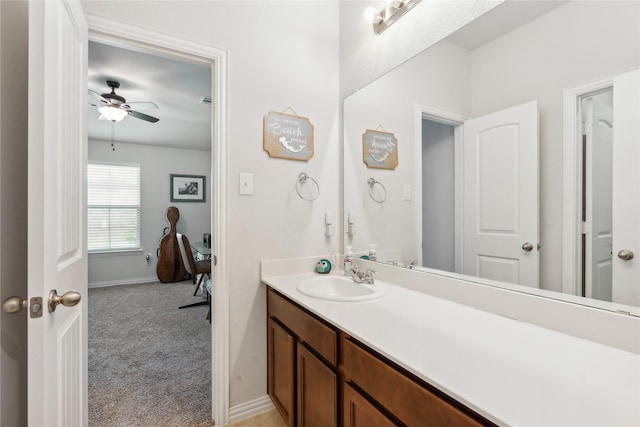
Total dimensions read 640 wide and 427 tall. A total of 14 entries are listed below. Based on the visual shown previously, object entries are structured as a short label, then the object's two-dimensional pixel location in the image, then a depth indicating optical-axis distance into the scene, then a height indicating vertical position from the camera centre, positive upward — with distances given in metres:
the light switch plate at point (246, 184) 1.66 +0.17
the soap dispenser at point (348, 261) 1.77 -0.29
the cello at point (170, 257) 4.92 -0.74
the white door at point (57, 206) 0.80 +0.03
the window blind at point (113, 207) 4.64 +0.11
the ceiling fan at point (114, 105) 2.76 +1.06
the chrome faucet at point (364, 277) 1.56 -0.34
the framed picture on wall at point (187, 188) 5.26 +0.47
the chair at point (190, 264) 3.66 -0.64
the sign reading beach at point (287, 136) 1.74 +0.47
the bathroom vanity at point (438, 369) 0.59 -0.38
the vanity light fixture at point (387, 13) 1.49 +1.07
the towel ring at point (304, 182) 1.85 +0.20
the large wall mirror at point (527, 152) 0.84 +0.23
